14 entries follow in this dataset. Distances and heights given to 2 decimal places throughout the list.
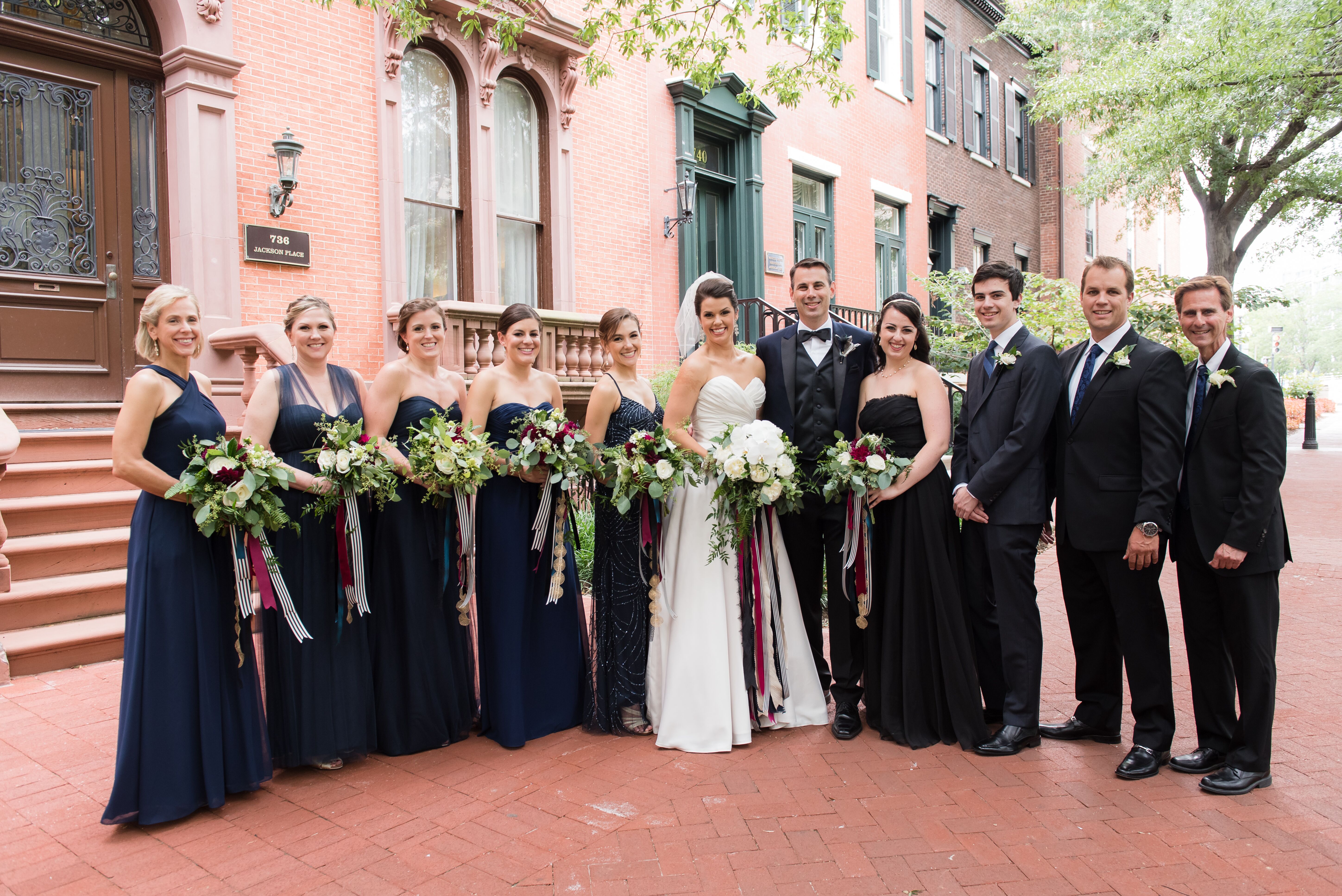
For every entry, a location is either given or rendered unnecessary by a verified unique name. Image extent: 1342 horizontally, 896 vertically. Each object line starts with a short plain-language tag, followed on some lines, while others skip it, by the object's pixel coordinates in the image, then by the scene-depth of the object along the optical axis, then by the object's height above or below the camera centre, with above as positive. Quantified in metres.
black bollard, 24.05 -0.01
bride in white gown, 4.61 -0.92
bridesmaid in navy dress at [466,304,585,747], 4.61 -0.82
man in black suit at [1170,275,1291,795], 3.88 -0.50
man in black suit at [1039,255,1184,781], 4.08 -0.23
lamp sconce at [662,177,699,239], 12.59 +3.24
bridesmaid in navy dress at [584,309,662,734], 4.80 -0.80
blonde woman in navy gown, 3.69 -0.78
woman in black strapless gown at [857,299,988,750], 4.52 -0.76
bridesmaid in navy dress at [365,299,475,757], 4.48 -0.72
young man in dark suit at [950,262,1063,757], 4.37 -0.21
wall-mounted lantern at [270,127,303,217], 8.34 +2.53
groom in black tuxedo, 4.85 +0.11
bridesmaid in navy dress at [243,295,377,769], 4.21 -0.81
